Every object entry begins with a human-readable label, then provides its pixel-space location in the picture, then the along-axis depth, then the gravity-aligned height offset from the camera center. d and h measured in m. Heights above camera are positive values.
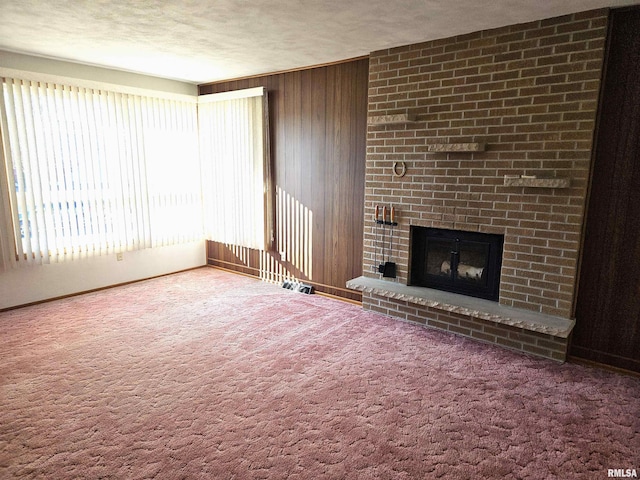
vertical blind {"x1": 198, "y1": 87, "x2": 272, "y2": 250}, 5.00 +0.00
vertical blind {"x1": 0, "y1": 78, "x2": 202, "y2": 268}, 3.94 -0.07
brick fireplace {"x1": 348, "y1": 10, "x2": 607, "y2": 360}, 2.88 +0.10
